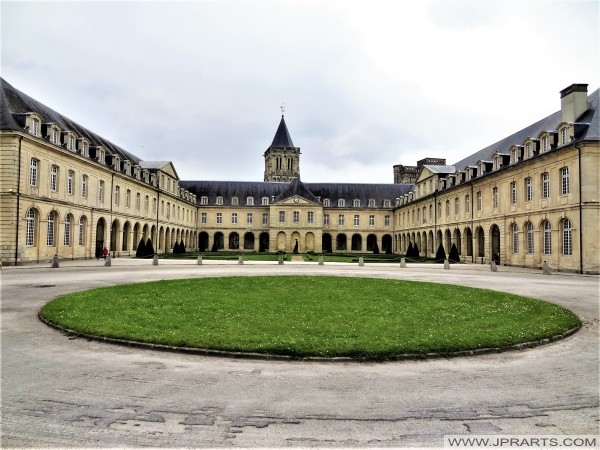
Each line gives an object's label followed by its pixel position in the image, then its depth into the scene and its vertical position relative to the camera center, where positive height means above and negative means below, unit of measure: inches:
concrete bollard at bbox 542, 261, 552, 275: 952.3 -70.9
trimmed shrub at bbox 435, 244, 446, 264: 1593.5 -60.1
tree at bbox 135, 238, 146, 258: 1686.8 -53.7
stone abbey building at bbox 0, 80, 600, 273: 1040.2 +145.8
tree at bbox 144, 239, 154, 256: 1725.9 -49.8
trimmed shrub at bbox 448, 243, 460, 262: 1521.9 -60.8
